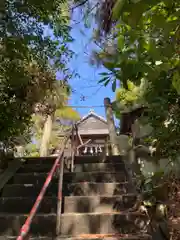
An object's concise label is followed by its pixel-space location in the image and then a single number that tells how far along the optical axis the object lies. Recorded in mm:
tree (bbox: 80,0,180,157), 799
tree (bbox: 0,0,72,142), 1861
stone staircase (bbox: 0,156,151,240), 1711
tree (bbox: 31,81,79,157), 2952
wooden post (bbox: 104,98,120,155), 3366
